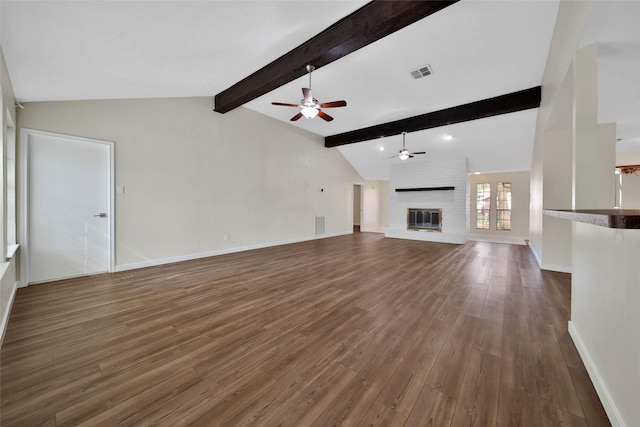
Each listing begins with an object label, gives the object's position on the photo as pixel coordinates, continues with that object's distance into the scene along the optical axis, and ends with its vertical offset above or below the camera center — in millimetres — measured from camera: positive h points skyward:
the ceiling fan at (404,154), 6511 +1507
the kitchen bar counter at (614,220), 840 -26
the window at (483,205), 9930 +256
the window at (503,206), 9547 +215
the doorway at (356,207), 11977 +128
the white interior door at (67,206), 3451 -7
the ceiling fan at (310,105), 3453 +1521
